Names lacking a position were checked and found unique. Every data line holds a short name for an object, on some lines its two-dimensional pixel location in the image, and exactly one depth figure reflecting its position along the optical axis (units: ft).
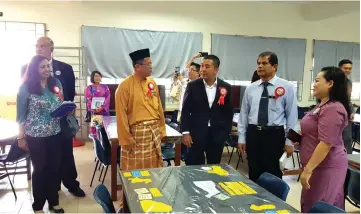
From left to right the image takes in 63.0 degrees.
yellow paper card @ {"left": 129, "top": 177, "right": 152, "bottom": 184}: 5.87
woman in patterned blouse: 7.97
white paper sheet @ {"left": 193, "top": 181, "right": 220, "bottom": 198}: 5.34
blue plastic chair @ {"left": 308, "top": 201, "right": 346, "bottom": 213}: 4.74
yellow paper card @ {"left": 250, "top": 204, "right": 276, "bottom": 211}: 4.77
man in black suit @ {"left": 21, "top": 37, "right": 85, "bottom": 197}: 9.80
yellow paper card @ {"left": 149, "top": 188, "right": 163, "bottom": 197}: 5.22
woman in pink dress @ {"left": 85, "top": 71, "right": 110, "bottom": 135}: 18.13
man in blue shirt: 7.99
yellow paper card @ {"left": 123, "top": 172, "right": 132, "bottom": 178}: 6.15
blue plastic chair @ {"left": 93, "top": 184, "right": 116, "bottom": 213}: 5.16
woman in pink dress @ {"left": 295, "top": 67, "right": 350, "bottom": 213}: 5.84
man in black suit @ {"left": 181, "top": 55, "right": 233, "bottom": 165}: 9.41
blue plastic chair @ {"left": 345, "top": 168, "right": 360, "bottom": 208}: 7.57
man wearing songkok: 8.48
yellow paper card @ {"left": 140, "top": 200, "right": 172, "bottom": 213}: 4.63
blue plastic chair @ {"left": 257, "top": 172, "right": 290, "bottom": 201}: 5.84
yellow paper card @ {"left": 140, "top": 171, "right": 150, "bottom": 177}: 6.26
